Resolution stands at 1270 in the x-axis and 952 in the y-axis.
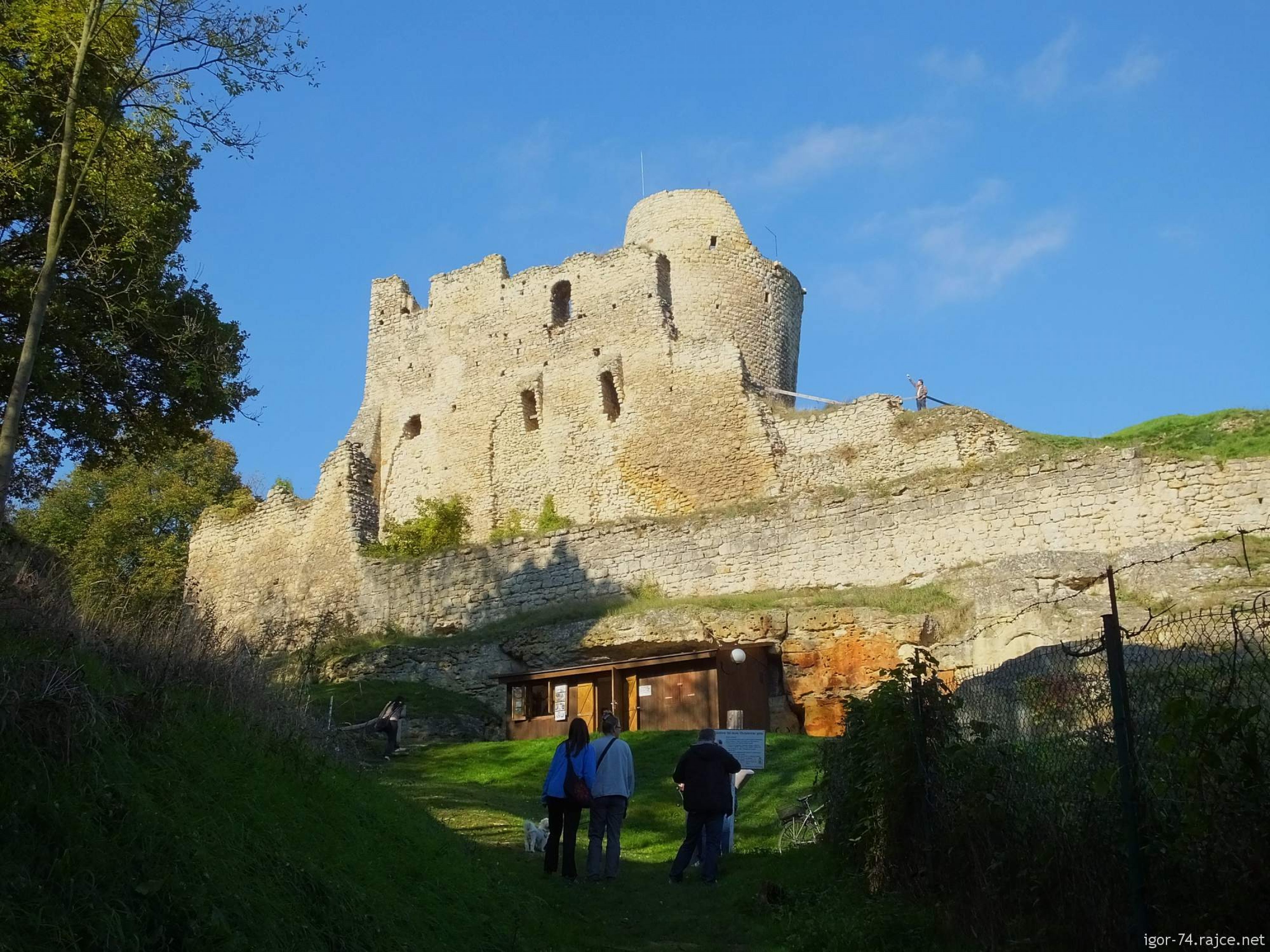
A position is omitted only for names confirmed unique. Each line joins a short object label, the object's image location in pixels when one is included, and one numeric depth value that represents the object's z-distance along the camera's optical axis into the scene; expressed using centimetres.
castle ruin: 2369
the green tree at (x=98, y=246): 1388
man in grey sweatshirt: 1079
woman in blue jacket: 1062
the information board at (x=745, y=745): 1398
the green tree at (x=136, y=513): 4222
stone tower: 3525
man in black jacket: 1084
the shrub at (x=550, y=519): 3553
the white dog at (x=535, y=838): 1152
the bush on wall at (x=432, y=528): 3609
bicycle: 1177
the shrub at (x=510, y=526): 3681
